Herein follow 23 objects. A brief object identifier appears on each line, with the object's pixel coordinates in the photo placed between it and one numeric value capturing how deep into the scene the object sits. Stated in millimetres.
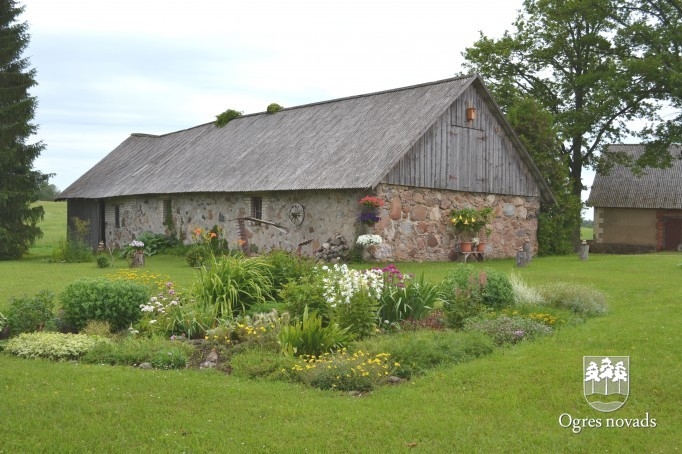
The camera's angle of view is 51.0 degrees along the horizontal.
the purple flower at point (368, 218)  20391
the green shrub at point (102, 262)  22047
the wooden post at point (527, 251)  21266
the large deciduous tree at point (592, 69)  30375
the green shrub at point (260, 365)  8062
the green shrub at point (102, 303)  10383
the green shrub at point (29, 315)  10062
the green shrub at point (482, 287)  11477
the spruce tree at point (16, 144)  28594
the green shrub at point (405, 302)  10516
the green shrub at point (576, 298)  11578
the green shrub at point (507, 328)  9562
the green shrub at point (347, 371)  7648
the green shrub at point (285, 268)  12094
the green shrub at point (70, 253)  25406
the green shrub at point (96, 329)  10016
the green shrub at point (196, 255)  21281
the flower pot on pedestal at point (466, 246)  22781
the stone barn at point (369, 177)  21469
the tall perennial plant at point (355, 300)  9716
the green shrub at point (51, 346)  8945
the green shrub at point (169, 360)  8484
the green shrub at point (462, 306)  10633
